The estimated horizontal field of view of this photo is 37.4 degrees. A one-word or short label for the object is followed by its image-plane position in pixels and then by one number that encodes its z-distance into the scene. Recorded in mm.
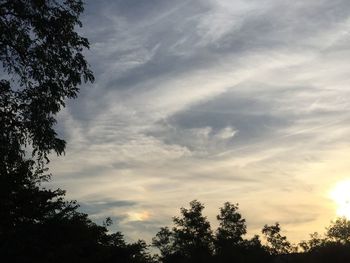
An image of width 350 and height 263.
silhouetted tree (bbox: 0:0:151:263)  17734
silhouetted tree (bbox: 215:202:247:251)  96475
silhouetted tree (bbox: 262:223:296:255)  99875
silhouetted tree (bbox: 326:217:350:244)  114306
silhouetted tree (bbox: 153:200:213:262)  93875
